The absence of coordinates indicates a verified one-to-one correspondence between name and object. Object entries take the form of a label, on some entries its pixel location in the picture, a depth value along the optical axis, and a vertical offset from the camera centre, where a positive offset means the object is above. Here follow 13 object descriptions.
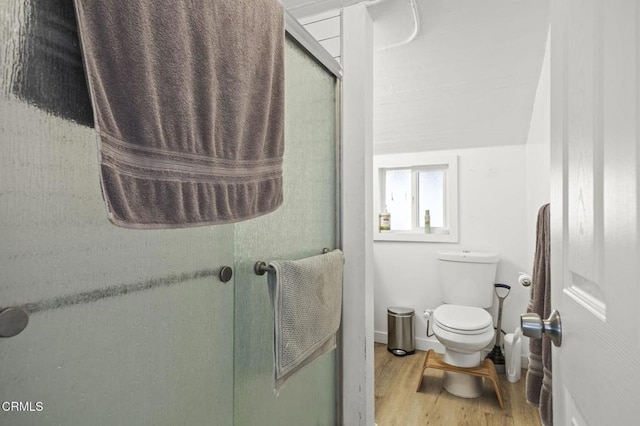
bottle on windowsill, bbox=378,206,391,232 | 3.02 -0.09
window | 2.78 +0.15
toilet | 2.07 -0.69
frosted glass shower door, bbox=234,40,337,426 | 0.96 -0.10
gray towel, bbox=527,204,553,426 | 1.19 -0.34
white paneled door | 0.36 +0.00
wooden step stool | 2.04 -1.02
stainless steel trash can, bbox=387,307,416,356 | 2.74 -0.99
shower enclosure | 0.49 -0.14
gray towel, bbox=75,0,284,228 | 0.50 +0.20
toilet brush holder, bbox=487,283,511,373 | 2.44 -1.00
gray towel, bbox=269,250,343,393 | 0.94 -0.30
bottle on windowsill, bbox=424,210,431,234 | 2.90 -0.10
